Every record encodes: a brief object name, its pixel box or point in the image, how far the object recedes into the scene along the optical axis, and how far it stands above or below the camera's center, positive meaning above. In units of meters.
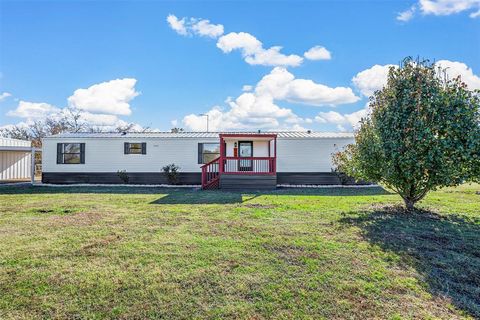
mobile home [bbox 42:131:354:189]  15.21 +0.62
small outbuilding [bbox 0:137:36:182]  17.62 +0.41
